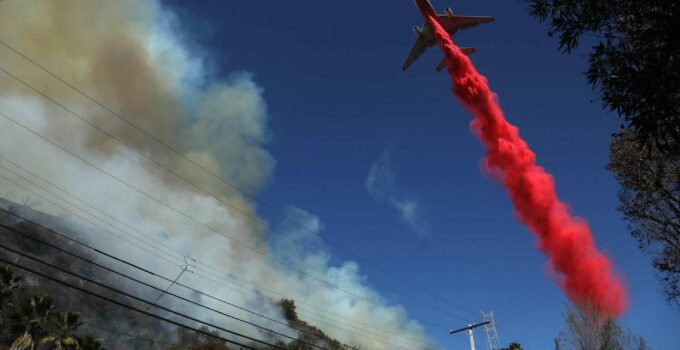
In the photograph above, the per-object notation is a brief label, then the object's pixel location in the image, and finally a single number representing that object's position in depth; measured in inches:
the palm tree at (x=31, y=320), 1411.2
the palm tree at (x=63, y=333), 1409.9
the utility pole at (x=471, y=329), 2078.0
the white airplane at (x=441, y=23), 1876.2
